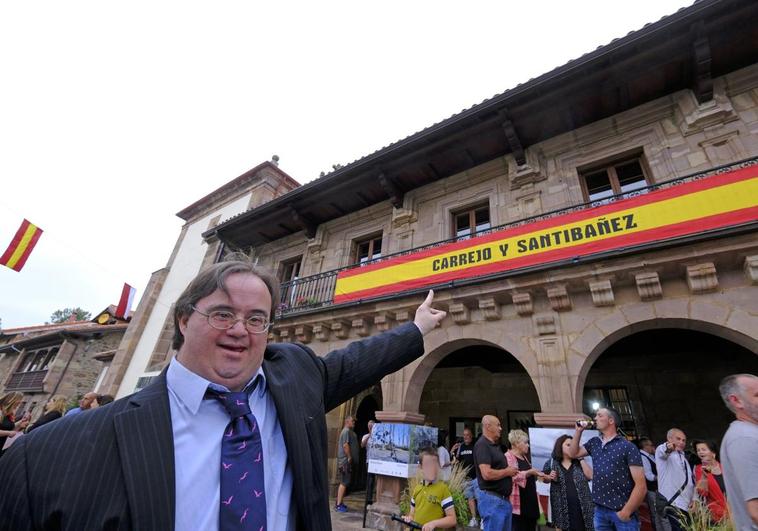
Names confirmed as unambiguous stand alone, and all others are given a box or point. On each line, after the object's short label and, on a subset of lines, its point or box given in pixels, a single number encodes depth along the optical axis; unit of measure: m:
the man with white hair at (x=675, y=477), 4.26
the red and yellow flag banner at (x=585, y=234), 4.60
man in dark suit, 0.83
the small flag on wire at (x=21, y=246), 8.85
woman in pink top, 4.01
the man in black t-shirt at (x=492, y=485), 3.72
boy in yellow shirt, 3.47
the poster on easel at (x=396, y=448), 5.84
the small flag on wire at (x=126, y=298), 13.37
